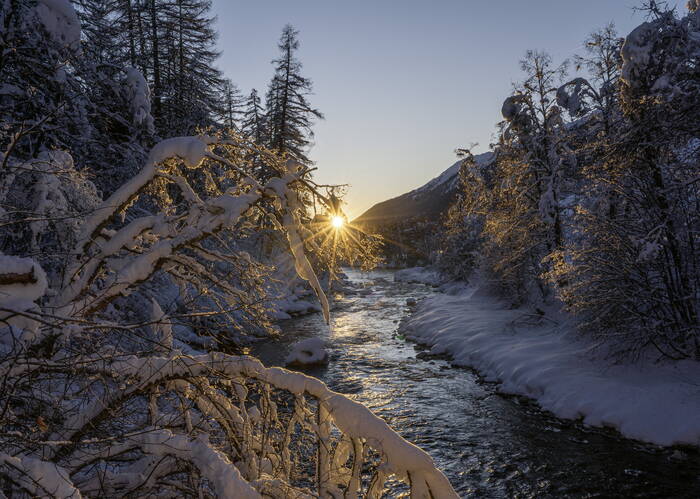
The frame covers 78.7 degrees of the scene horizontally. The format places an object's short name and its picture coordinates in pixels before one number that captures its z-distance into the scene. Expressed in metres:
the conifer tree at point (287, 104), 30.58
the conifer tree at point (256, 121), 33.69
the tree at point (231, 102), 36.64
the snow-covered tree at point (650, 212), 8.56
